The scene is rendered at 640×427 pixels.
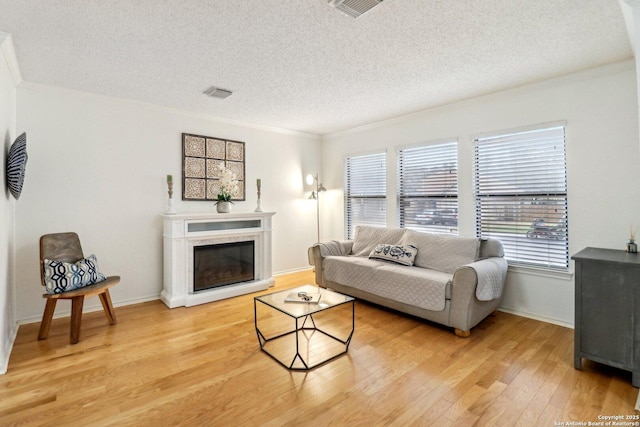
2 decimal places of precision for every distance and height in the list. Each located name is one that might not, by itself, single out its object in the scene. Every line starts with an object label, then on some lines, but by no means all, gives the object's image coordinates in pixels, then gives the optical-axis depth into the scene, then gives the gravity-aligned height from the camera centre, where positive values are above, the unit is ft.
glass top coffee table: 8.11 -3.65
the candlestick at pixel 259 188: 15.51 +1.26
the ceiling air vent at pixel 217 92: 11.08 +4.51
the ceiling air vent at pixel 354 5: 6.31 +4.32
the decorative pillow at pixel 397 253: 12.12 -1.54
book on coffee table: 8.82 -2.38
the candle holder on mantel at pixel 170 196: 12.92 +0.84
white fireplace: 12.46 -1.78
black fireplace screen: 13.21 -2.18
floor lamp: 18.16 +1.52
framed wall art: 13.85 +2.42
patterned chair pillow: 8.98 -1.76
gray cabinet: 6.93 -2.24
